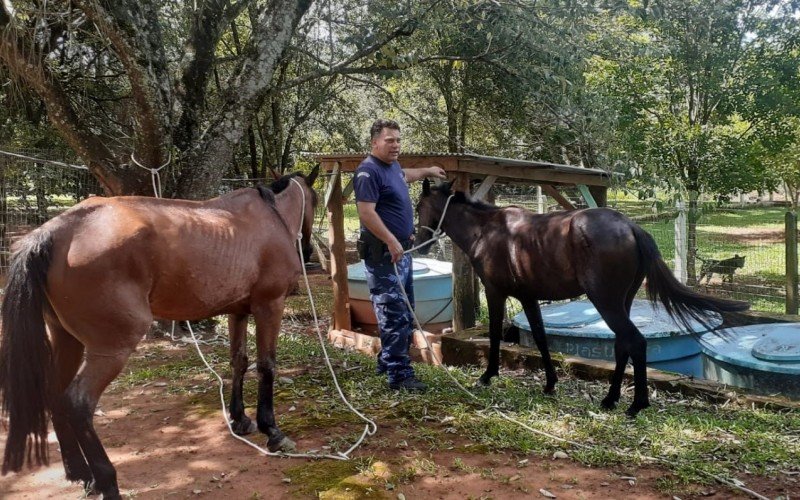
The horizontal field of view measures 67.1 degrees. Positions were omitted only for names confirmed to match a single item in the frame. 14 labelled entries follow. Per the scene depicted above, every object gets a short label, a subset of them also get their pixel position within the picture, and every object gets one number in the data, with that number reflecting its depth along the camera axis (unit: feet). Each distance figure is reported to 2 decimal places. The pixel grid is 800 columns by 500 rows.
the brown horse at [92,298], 8.68
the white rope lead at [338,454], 10.84
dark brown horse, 13.51
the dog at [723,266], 29.67
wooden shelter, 20.11
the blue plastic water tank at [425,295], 27.25
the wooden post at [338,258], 23.25
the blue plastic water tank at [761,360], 14.83
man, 14.21
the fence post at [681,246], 25.51
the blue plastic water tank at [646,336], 18.42
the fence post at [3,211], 26.94
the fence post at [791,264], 22.53
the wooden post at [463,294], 22.06
